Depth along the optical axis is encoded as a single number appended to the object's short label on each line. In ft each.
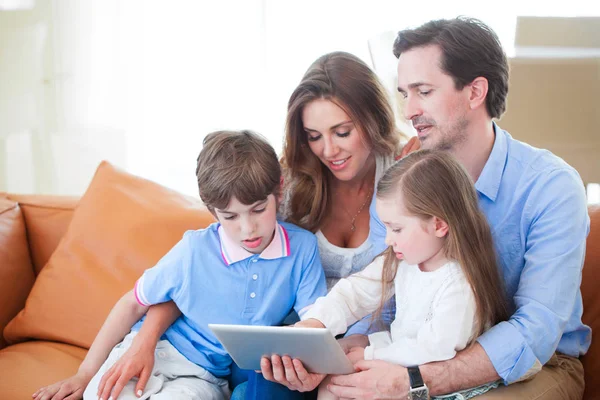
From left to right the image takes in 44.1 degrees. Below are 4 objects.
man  5.15
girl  5.07
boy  5.74
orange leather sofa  7.13
